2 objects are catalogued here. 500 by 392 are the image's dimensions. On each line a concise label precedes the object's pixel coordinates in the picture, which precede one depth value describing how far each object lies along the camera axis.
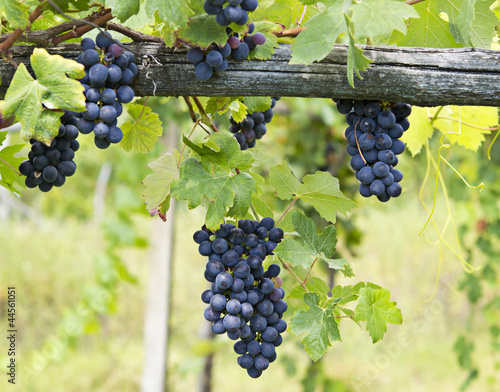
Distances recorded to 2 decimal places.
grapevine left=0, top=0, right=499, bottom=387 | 2.27
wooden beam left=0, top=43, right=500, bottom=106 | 2.33
